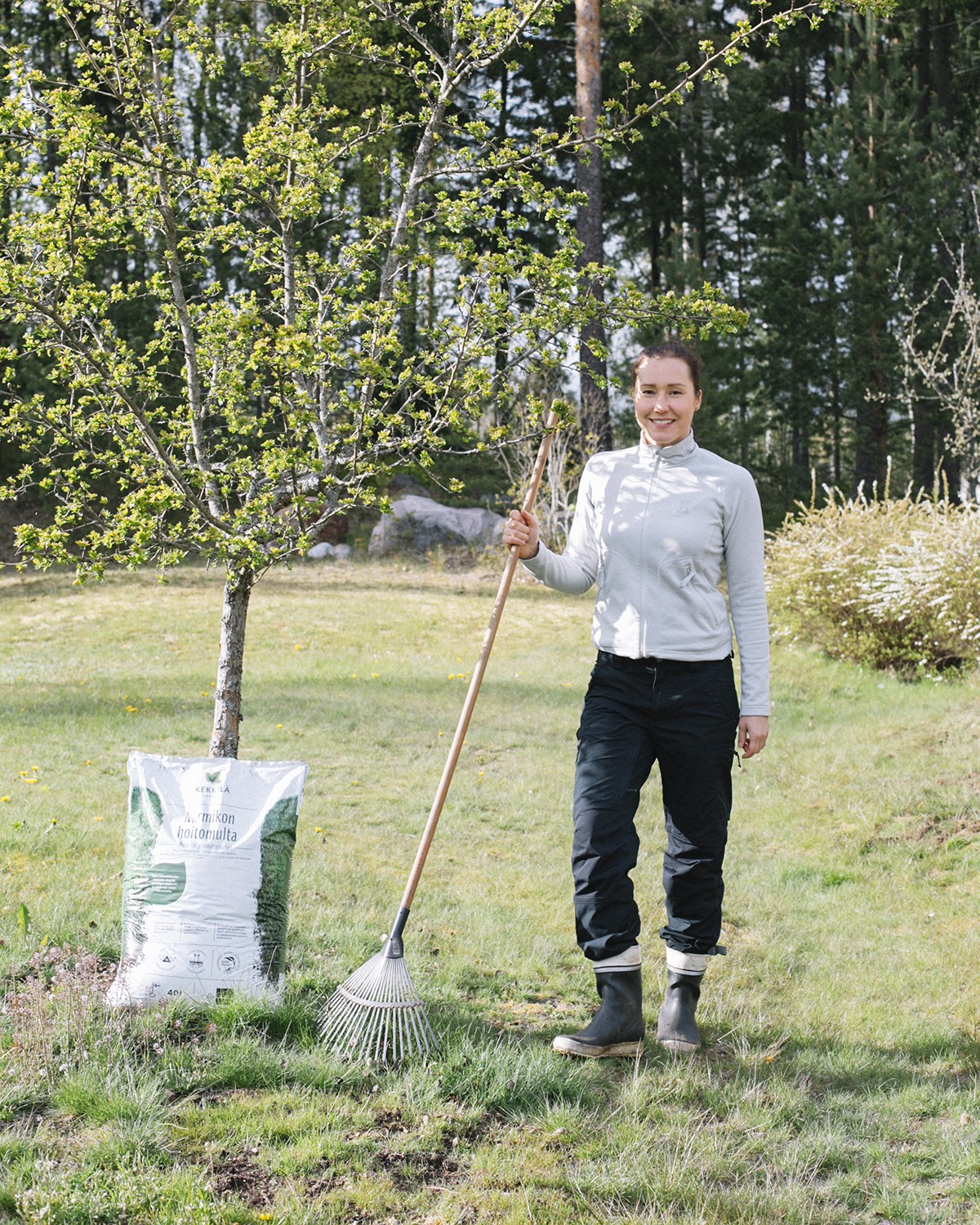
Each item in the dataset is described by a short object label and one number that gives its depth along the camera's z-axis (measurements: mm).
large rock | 18047
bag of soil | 3197
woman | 3291
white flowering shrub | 9078
